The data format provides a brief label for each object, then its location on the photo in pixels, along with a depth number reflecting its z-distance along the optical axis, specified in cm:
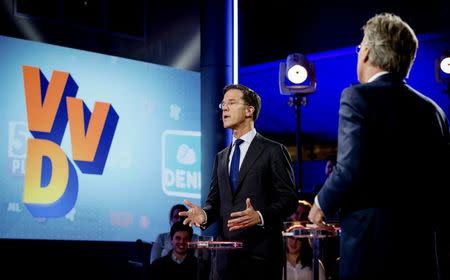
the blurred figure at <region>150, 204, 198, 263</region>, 650
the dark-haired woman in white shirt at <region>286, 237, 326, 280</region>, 496
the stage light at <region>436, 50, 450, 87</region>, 709
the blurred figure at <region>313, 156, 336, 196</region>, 752
